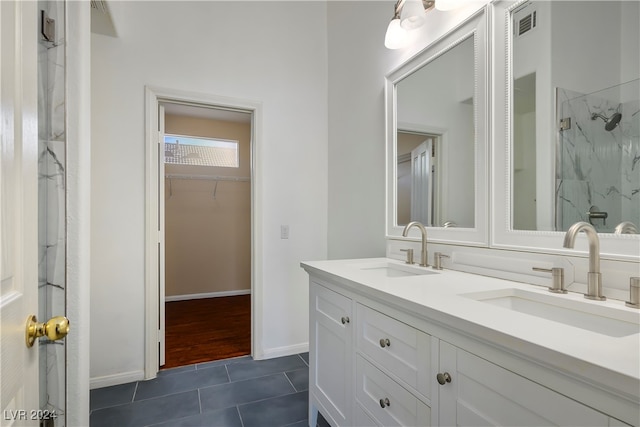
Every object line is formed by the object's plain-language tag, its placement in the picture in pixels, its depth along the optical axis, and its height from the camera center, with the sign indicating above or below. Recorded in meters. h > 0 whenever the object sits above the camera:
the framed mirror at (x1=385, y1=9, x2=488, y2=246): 1.39 +0.40
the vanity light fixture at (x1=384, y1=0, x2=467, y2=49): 1.47 +1.03
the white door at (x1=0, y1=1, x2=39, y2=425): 0.56 +0.01
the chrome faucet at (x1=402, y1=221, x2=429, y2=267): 1.59 -0.17
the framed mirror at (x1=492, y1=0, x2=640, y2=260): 0.94 +0.32
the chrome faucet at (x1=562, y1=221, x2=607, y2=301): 0.90 -0.16
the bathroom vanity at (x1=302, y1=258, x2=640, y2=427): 0.56 -0.34
